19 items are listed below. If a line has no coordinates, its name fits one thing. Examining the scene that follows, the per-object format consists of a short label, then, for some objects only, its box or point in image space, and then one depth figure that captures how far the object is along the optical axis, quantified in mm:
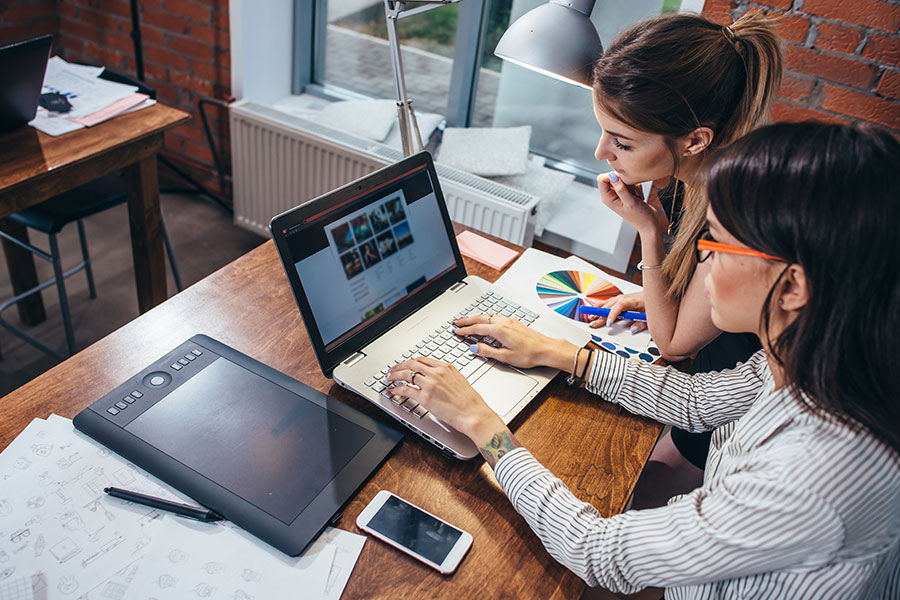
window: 2336
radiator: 2158
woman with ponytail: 1130
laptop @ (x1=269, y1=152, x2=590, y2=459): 987
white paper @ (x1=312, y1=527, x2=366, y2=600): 767
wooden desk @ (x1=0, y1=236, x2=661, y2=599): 809
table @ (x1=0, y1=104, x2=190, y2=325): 1571
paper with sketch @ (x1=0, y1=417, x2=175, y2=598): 748
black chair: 1805
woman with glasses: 667
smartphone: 814
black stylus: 818
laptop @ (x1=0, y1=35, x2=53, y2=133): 1501
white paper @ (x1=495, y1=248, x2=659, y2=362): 1243
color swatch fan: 1316
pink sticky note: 1433
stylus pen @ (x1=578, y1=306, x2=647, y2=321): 1301
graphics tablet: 833
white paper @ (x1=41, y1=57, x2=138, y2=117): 1850
